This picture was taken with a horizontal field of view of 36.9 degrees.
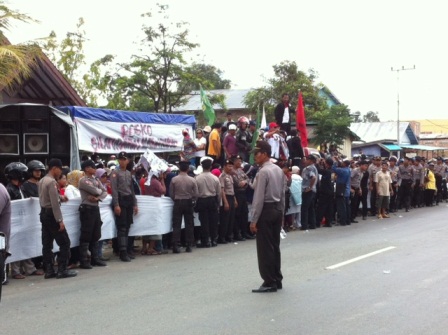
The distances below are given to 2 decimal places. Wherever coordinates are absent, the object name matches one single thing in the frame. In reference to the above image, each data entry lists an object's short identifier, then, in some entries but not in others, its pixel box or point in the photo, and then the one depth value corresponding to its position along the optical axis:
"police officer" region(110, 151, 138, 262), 13.20
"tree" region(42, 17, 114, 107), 33.41
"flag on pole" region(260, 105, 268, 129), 22.33
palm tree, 13.66
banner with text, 16.69
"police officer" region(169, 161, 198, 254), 14.38
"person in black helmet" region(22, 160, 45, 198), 11.83
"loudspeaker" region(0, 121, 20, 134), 16.55
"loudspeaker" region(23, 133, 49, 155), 16.56
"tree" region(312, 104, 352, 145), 39.62
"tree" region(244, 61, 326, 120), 42.25
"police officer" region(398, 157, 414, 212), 26.11
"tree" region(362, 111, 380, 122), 97.06
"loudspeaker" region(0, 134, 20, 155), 16.53
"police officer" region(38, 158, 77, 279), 10.95
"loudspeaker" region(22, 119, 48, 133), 16.55
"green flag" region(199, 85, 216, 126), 20.66
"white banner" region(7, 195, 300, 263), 11.54
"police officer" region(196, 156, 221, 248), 14.98
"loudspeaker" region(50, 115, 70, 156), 16.55
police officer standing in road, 9.38
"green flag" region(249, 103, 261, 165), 19.23
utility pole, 57.65
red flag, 21.77
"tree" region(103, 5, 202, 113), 32.38
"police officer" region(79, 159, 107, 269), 12.05
